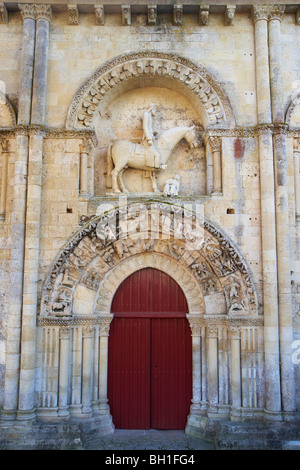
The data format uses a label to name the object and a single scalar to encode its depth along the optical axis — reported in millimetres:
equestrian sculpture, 8164
